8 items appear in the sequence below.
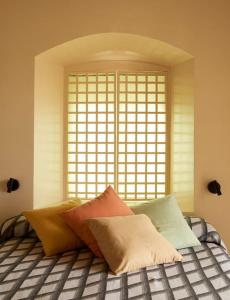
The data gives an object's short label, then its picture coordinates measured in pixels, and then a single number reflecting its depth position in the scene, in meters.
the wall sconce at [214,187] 2.84
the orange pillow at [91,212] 2.31
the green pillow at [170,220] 2.36
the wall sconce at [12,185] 2.85
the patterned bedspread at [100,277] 1.67
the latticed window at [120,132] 3.40
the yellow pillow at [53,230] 2.30
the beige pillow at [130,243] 1.96
